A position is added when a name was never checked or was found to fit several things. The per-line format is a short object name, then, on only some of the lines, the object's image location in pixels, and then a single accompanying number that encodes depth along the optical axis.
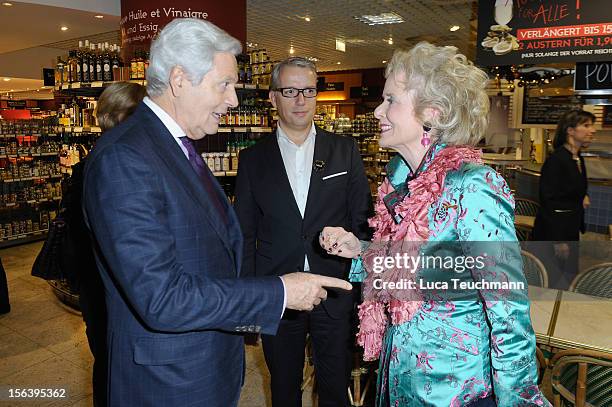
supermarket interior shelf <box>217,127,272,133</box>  4.91
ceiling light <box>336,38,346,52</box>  10.19
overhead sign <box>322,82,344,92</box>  16.69
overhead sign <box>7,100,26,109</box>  22.53
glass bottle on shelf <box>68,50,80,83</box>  5.29
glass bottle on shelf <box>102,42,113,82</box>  5.24
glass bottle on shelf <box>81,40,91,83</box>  5.22
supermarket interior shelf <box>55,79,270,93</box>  4.87
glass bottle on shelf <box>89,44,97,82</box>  5.25
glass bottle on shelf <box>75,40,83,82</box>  5.23
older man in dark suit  1.27
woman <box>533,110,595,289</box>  4.47
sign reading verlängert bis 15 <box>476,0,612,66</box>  4.44
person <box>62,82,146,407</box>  2.61
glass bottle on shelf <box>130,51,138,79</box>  4.69
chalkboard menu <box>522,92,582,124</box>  9.40
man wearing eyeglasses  2.41
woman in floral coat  1.34
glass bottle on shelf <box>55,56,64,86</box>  5.57
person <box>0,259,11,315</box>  4.86
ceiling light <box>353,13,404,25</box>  7.95
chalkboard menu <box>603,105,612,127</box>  9.20
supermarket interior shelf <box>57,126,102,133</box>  5.26
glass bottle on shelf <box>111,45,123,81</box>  5.20
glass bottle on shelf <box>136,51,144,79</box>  4.66
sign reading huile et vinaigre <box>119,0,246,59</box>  4.75
